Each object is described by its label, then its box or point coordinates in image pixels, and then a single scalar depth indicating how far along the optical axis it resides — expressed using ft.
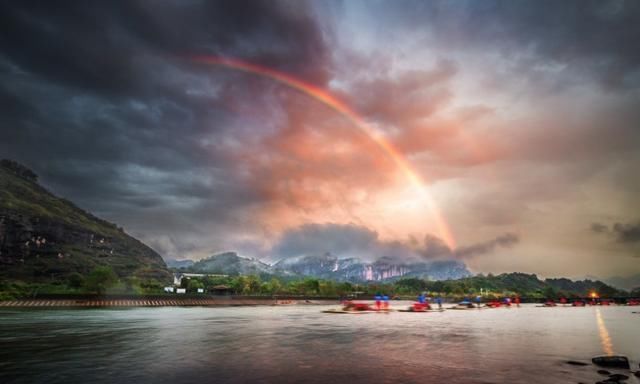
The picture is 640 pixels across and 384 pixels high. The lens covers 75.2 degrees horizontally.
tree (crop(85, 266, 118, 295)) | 568.82
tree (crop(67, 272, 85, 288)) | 629.55
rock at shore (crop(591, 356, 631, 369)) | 110.02
